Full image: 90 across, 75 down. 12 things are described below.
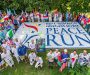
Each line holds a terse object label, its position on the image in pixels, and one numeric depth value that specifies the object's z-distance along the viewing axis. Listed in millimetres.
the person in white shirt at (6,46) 5152
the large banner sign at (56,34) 5778
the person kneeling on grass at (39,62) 4910
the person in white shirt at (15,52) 5040
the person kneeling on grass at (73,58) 4799
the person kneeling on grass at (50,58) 4873
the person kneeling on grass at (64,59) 4779
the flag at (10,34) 5672
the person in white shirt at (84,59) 4805
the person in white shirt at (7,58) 4810
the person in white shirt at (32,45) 5306
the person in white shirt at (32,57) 4933
